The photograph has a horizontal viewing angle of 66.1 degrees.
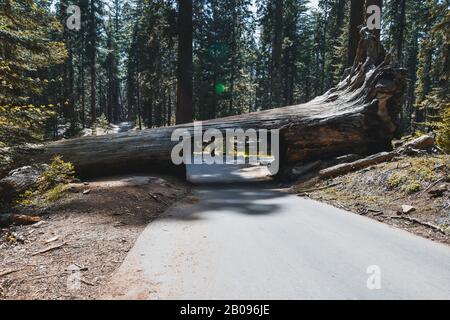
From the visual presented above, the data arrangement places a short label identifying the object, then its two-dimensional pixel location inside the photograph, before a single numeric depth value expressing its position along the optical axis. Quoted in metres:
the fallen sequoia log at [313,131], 10.05
